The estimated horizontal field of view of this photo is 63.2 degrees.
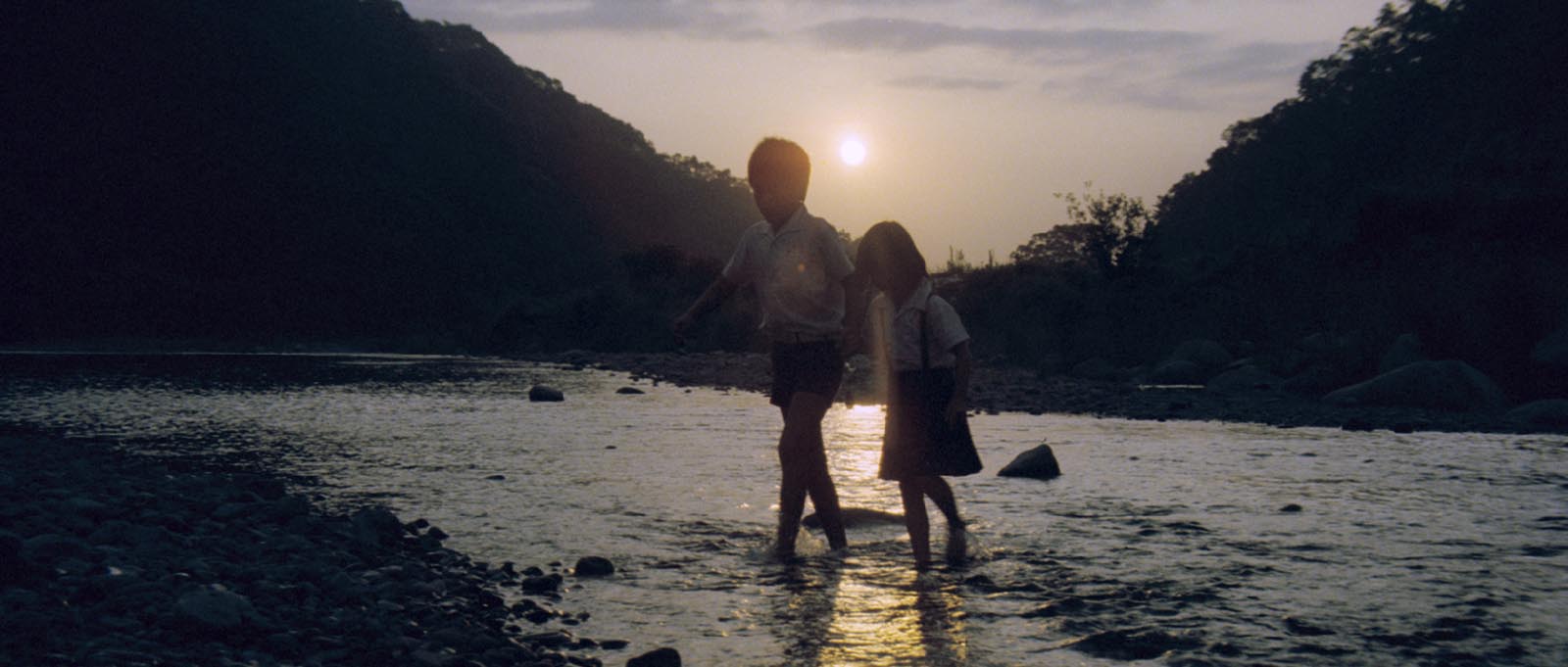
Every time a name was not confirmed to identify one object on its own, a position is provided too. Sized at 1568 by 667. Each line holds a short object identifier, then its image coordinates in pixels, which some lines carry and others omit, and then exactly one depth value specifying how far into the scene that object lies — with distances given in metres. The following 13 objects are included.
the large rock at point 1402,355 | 18.72
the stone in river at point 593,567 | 5.37
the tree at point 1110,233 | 37.84
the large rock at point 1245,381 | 19.75
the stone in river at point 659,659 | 3.95
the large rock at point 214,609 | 3.84
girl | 5.58
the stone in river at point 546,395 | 18.08
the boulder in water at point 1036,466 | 8.89
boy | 5.71
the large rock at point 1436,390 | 15.19
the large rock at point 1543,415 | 13.20
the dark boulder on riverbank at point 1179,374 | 23.16
